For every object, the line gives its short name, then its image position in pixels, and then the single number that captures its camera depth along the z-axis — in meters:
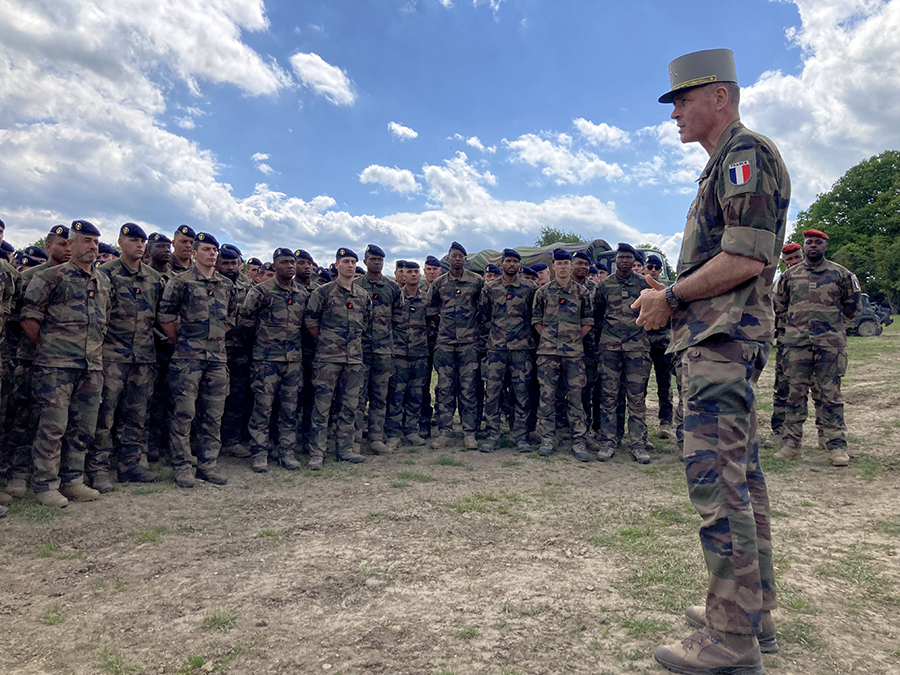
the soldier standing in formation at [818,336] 6.18
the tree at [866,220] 37.31
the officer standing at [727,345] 2.15
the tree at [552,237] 56.06
